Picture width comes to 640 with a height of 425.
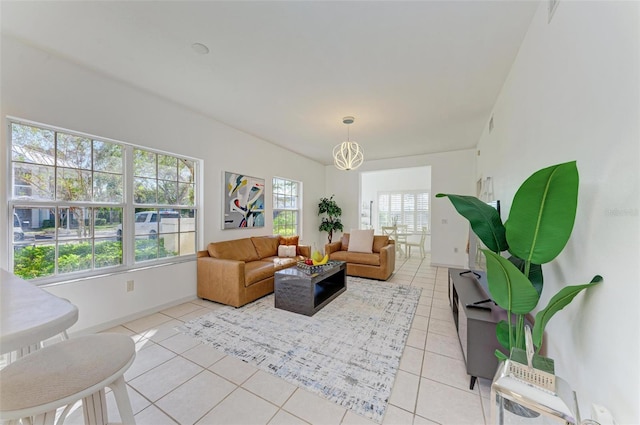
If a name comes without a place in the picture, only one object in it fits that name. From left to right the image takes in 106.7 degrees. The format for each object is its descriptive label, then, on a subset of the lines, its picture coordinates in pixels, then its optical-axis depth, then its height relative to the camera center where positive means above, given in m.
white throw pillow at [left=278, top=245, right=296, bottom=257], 4.39 -0.79
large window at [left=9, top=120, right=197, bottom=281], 2.17 +0.02
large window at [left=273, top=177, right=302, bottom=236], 5.30 +0.04
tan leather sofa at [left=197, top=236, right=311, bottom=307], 3.04 -0.89
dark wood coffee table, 2.85 -1.02
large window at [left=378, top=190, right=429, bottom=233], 8.04 +0.05
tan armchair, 4.26 -0.92
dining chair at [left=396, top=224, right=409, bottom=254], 8.01 -0.62
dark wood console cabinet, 1.65 -0.89
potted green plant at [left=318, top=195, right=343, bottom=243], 6.59 -0.16
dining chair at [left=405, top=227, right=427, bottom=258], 6.41 -0.93
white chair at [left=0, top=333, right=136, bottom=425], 0.73 -0.58
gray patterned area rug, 1.72 -1.27
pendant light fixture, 3.65 +0.81
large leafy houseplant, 0.99 -0.11
